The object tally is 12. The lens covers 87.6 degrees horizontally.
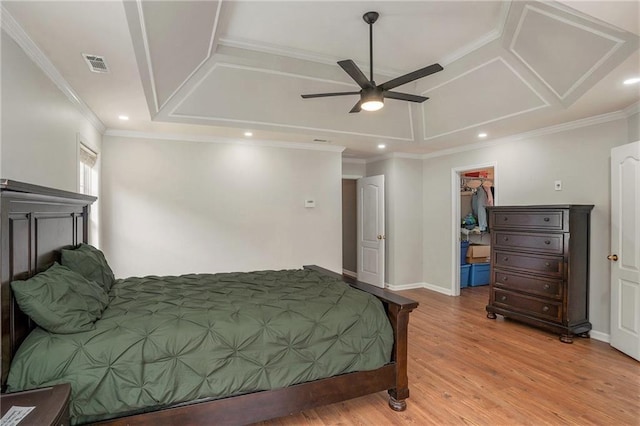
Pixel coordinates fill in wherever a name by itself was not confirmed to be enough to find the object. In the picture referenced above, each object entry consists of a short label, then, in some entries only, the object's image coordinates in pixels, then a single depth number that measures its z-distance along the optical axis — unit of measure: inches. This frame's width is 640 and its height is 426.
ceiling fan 101.5
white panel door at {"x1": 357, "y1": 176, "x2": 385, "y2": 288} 222.8
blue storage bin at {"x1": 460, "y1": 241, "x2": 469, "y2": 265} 238.8
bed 64.5
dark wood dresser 137.6
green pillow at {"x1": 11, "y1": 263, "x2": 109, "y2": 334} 64.3
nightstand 48.8
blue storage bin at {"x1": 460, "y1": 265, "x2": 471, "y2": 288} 237.3
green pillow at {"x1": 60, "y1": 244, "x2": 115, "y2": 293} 91.7
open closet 239.5
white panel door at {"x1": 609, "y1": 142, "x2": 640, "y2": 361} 119.6
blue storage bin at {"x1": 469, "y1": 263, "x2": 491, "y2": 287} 239.2
